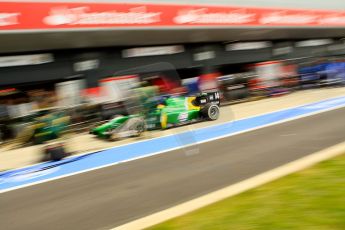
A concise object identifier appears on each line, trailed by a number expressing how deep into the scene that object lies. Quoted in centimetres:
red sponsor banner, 1564
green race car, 1126
